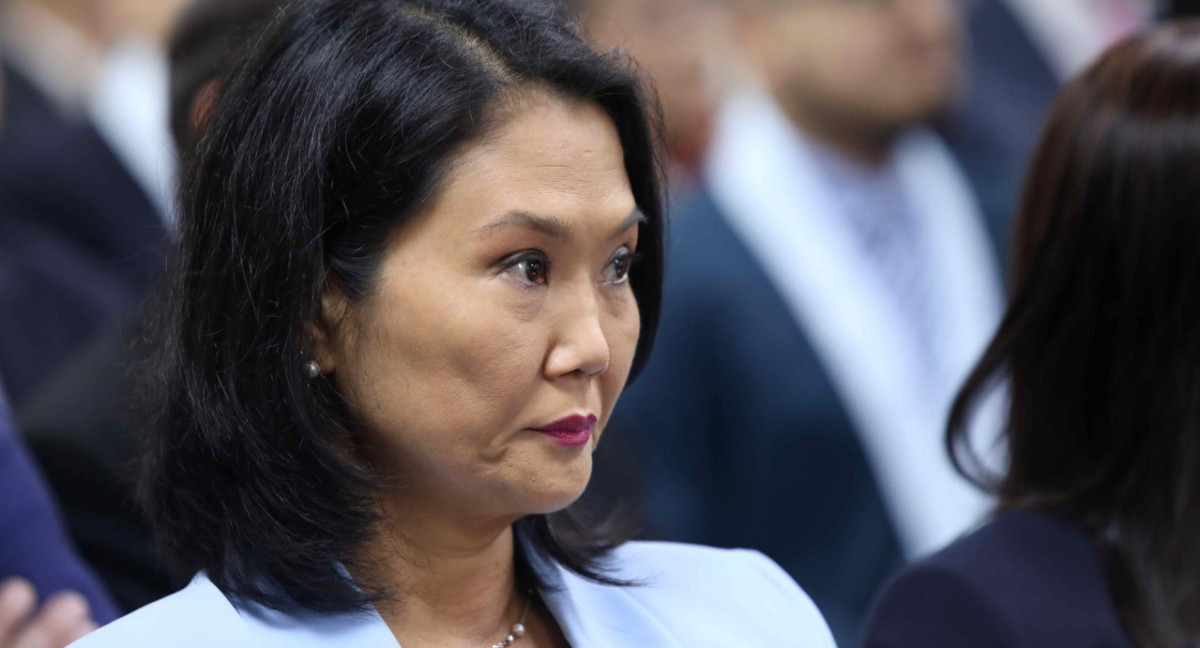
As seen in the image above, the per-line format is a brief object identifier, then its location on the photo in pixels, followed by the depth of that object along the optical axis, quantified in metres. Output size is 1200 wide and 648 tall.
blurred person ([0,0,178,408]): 7.03
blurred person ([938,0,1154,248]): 10.84
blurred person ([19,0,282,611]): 5.05
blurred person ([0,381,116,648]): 4.02
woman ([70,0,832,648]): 3.34
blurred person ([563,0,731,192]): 8.85
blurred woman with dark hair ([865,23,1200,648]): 4.44
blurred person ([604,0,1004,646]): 7.42
